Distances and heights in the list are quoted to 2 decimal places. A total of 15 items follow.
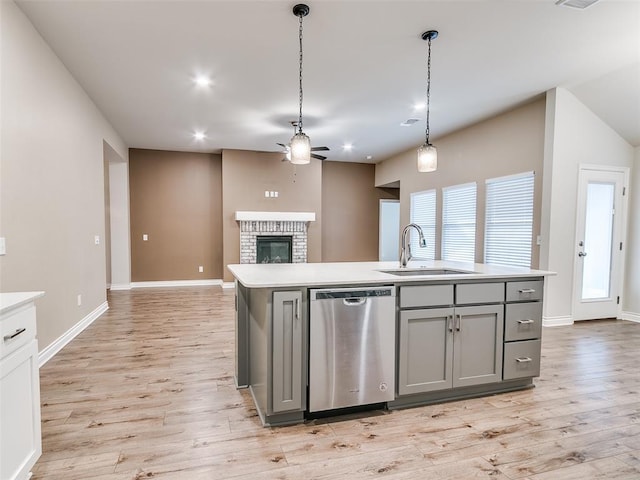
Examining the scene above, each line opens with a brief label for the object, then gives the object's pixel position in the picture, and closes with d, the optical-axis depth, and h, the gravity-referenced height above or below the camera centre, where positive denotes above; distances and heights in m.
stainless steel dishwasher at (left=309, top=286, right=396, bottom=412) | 2.15 -0.77
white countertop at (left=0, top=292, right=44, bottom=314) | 1.42 -0.34
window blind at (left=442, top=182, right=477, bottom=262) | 5.84 +0.06
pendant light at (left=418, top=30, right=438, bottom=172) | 2.95 +0.57
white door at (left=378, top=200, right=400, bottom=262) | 9.30 -0.14
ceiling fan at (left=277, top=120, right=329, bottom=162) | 5.43 +1.52
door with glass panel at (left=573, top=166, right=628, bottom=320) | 4.61 -0.20
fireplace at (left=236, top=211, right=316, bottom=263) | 7.30 -0.22
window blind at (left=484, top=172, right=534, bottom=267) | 4.78 +0.08
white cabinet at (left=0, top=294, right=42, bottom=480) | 1.41 -0.74
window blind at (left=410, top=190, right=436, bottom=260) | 6.95 +0.16
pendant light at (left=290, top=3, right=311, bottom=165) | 2.71 +0.61
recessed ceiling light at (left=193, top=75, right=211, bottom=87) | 3.96 +1.62
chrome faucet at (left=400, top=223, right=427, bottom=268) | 2.92 -0.23
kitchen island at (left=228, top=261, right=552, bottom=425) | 2.09 -0.72
